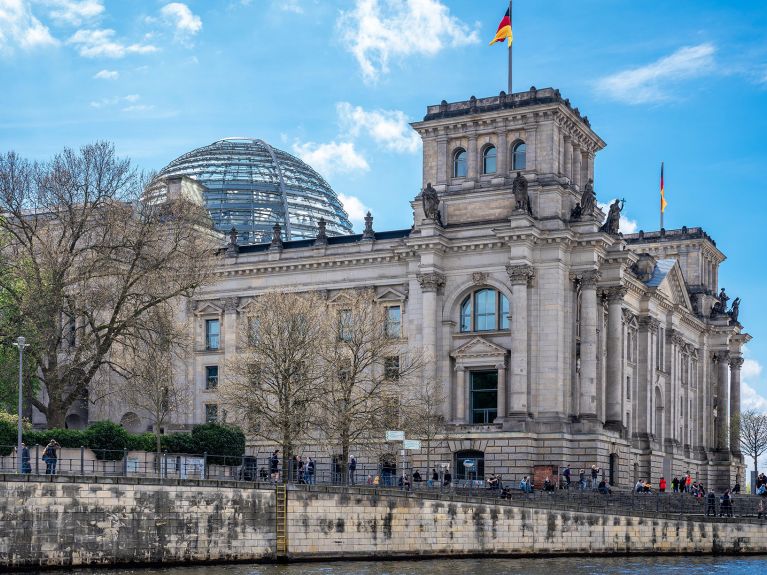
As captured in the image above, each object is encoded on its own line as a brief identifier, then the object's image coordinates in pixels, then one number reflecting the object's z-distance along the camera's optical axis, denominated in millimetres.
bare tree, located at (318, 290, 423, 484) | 79625
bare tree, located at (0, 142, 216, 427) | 75625
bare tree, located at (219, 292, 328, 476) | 77938
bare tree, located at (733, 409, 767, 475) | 154750
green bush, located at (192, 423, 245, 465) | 78812
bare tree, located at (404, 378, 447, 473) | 83938
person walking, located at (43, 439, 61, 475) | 58094
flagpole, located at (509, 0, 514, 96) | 97625
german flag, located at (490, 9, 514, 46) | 95688
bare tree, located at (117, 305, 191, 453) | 77500
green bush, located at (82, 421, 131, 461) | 70062
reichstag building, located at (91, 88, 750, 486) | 92375
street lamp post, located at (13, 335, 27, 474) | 56344
